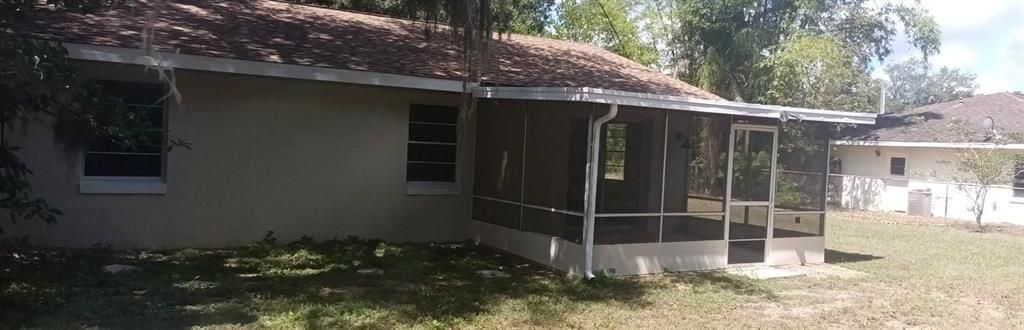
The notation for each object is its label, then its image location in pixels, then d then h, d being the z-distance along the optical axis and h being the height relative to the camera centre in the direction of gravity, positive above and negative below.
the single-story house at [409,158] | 8.97 -0.07
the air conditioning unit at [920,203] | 21.36 -0.68
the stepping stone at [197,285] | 7.30 -1.43
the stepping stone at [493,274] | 8.86 -1.40
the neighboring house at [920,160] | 20.83 +0.55
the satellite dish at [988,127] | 22.05 +1.71
